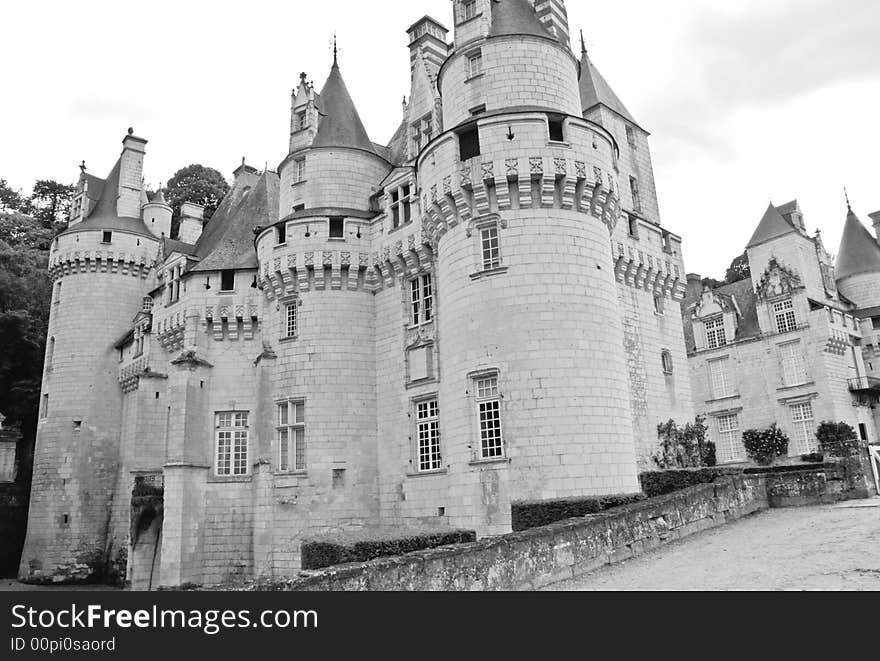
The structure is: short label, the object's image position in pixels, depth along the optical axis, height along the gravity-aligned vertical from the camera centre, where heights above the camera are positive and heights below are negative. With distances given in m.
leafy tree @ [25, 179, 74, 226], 58.12 +26.73
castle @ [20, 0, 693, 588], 18.72 +5.50
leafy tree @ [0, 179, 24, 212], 56.25 +25.91
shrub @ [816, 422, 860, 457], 32.81 +1.81
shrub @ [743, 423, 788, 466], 34.84 +1.58
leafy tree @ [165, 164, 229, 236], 55.66 +25.99
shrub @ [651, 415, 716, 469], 24.42 +1.22
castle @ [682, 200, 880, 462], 35.09 +7.26
